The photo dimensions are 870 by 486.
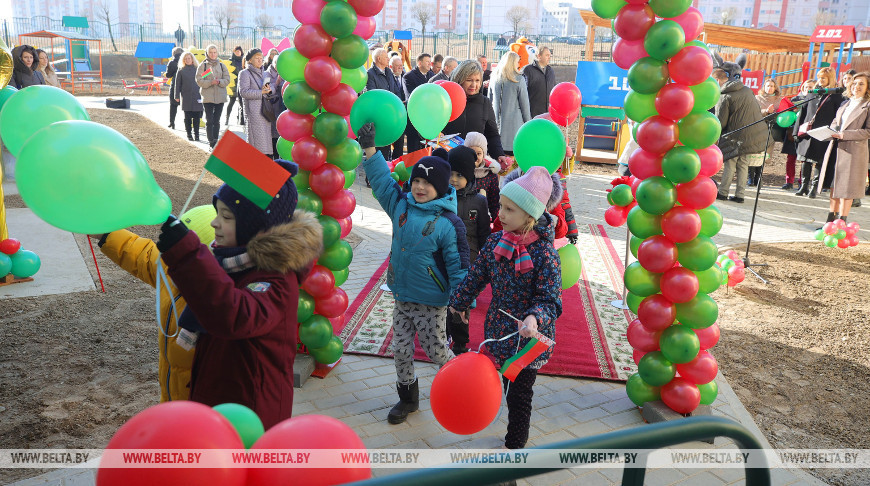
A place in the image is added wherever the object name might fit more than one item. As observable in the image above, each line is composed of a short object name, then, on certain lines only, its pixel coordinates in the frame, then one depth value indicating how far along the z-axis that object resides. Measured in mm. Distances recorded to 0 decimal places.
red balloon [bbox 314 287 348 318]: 4699
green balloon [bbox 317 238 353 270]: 4711
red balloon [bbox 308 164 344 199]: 4527
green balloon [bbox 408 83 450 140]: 5219
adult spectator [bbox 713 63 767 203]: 11203
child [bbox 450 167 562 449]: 3500
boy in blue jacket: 4145
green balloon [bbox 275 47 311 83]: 4426
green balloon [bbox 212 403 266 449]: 1676
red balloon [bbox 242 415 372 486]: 1480
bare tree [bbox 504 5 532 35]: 102625
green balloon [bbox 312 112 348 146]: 4414
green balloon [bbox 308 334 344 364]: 4801
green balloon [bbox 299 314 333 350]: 4691
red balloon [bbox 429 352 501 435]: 2766
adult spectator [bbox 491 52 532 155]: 9297
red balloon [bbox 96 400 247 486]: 1421
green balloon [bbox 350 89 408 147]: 4262
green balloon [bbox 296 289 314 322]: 4613
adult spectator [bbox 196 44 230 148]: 14414
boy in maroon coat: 2322
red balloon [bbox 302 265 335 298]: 4625
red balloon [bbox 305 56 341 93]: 4289
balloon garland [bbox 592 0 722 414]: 3926
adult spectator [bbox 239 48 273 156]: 11828
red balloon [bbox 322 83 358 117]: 4402
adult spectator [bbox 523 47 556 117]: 10953
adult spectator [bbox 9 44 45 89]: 11180
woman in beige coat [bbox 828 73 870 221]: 9117
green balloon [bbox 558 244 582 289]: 4738
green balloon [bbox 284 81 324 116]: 4383
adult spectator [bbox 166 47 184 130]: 17547
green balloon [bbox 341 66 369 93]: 4629
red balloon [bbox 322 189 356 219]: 4652
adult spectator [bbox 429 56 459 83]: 10820
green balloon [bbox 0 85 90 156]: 2748
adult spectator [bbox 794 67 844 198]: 11352
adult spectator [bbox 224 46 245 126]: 17172
